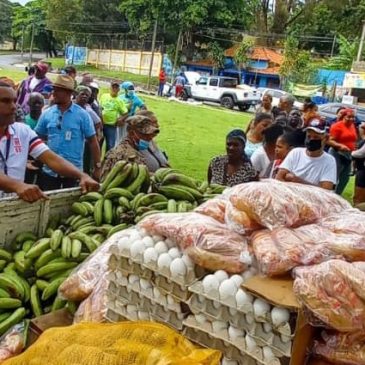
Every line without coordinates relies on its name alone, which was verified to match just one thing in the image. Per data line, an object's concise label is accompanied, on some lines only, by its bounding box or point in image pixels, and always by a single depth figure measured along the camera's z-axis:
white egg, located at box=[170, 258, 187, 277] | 2.22
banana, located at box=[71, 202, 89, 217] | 3.86
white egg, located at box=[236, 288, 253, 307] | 2.03
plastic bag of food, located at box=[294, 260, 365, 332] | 1.93
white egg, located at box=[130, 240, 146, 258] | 2.36
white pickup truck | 29.69
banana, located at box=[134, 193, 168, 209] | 3.82
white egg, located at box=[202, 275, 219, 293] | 2.11
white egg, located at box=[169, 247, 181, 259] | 2.29
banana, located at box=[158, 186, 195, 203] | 3.98
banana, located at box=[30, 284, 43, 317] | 3.06
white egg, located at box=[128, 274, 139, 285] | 2.41
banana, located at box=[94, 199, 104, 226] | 3.73
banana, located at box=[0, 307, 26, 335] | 2.94
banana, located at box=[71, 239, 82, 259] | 3.26
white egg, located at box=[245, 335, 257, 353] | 2.04
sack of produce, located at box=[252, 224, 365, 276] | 2.12
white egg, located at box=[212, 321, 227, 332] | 2.13
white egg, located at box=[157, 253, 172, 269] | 2.26
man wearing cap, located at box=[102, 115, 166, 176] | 5.27
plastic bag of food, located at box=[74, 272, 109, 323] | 2.61
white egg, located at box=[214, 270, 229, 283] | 2.15
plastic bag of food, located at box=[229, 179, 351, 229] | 2.33
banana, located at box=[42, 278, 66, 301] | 3.10
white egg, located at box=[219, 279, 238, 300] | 2.07
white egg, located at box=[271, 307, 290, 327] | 1.95
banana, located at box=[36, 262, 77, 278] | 3.22
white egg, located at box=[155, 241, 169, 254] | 2.34
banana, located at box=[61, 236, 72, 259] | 3.27
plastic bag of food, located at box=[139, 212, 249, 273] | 2.19
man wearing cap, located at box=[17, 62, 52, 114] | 8.88
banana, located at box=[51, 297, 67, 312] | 3.02
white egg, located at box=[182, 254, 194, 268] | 2.24
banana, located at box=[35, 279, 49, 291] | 3.16
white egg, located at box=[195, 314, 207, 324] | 2.18
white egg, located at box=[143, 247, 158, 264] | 2.31
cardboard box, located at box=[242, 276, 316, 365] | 1.95
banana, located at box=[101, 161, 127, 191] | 4.12
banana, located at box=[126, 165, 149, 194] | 4.13
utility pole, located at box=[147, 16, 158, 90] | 36.28
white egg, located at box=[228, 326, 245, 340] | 2.08
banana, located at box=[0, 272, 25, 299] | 3.09
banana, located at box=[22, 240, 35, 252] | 3.47
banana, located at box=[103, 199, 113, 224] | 3.77
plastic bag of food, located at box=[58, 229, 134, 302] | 2.80
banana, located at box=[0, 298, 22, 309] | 3.02
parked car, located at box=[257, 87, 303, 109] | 27.91
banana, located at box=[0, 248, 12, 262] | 3.38
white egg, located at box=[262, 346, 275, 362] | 2.01
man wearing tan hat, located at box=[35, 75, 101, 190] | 5.68
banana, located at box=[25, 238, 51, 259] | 3.32
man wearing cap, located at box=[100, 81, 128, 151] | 9.73
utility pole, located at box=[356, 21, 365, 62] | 31.06
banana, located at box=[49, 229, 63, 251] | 3.38
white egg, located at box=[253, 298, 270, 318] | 1.99
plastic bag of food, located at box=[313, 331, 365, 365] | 2.03
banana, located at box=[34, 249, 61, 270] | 3.28
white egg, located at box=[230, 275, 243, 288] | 2.10
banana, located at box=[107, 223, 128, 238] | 3.47
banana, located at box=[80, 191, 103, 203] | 3.98
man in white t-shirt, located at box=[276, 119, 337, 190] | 5.37
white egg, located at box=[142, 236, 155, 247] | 2.38
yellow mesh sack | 1.98
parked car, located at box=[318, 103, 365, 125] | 19.66
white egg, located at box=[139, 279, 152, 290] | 2.37
